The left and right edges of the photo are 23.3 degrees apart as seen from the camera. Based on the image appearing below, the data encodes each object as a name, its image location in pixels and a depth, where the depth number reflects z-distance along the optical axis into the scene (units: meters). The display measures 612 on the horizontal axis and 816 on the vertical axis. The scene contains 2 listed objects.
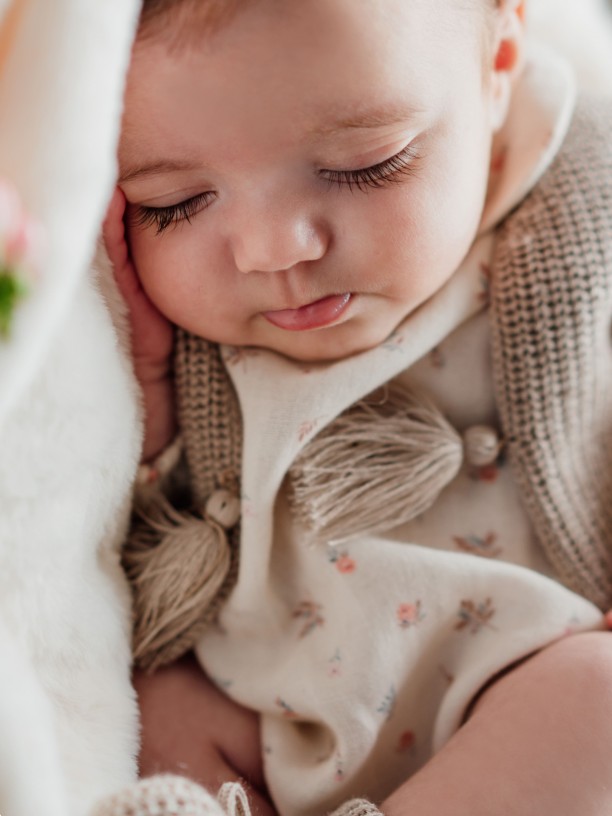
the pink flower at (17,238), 0.35
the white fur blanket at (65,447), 0.35
